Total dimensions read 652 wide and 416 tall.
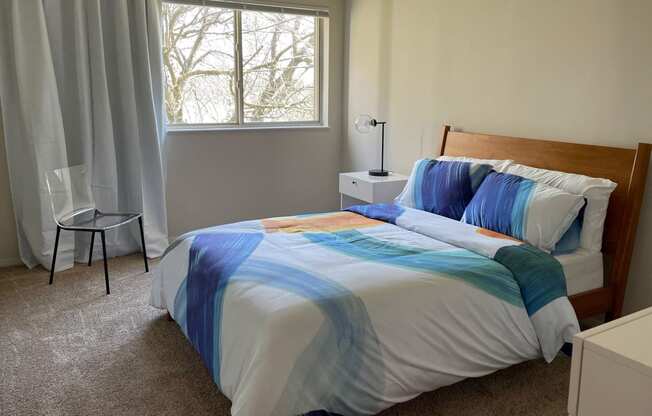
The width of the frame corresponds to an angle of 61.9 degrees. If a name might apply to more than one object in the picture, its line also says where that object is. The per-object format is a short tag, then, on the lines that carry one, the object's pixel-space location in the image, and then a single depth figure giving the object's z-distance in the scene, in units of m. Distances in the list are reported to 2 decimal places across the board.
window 4.18
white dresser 1.15
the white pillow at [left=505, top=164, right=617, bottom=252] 2.57
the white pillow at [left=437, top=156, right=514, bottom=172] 3.06
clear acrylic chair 3.31
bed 1.82
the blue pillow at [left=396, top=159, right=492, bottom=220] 2.99
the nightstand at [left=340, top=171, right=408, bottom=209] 3.84
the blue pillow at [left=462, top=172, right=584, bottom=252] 2.50
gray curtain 3.49
